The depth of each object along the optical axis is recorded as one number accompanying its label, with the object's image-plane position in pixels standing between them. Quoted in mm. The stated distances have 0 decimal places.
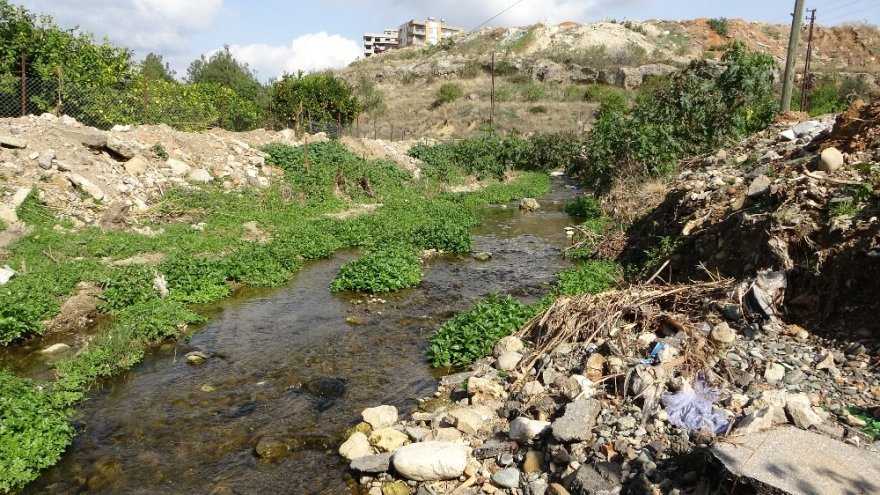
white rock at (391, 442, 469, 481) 5090
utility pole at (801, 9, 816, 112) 24112
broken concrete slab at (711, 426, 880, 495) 3520
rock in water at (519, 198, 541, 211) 19891
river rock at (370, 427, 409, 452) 5695
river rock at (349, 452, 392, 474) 5324
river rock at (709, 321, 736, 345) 6078
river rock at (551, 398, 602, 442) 4918
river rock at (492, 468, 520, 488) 4879
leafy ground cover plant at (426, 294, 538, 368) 7863
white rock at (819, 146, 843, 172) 8211
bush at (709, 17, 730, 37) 61500
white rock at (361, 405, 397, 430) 6242
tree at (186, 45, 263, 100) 38406
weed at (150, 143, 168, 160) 15598
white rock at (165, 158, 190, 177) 15242
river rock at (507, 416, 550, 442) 5281
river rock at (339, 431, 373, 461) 5652
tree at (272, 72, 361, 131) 27750
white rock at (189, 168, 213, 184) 15359
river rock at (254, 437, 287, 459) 5746
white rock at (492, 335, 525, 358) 7562
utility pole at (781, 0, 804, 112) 16027
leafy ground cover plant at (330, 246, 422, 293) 10742
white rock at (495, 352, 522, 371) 7181
